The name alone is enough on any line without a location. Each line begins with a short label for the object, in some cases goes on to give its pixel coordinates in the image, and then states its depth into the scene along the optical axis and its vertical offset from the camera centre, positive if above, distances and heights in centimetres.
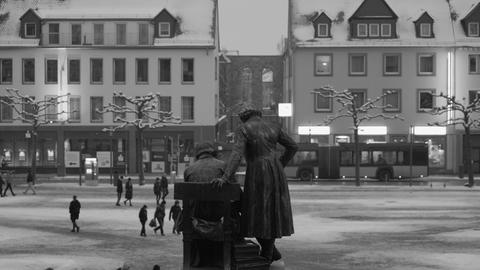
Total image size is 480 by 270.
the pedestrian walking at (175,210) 2623 -230
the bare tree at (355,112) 5266 +239
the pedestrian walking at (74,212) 2796 -251
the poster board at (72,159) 6506 -136
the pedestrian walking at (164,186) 3941 -220
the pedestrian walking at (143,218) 2683 -259
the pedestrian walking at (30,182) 4566 -230
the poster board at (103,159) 6438 -135
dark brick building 10294 +819
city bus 5744 -145
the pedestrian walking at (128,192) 3781 -239
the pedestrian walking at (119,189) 3806 -229
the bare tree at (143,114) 5450 +226
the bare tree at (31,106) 6237 +307
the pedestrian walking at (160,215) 2713 -252
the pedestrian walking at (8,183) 4438 -231
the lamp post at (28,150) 6696 -61
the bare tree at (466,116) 5185 +205
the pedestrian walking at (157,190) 3859 -235
